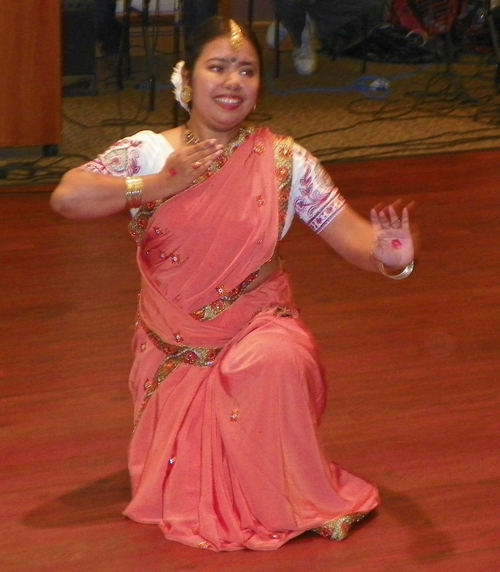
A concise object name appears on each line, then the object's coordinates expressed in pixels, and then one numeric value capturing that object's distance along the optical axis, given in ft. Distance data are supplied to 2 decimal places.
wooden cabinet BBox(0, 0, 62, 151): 30.91
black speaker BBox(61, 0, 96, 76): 39.14
